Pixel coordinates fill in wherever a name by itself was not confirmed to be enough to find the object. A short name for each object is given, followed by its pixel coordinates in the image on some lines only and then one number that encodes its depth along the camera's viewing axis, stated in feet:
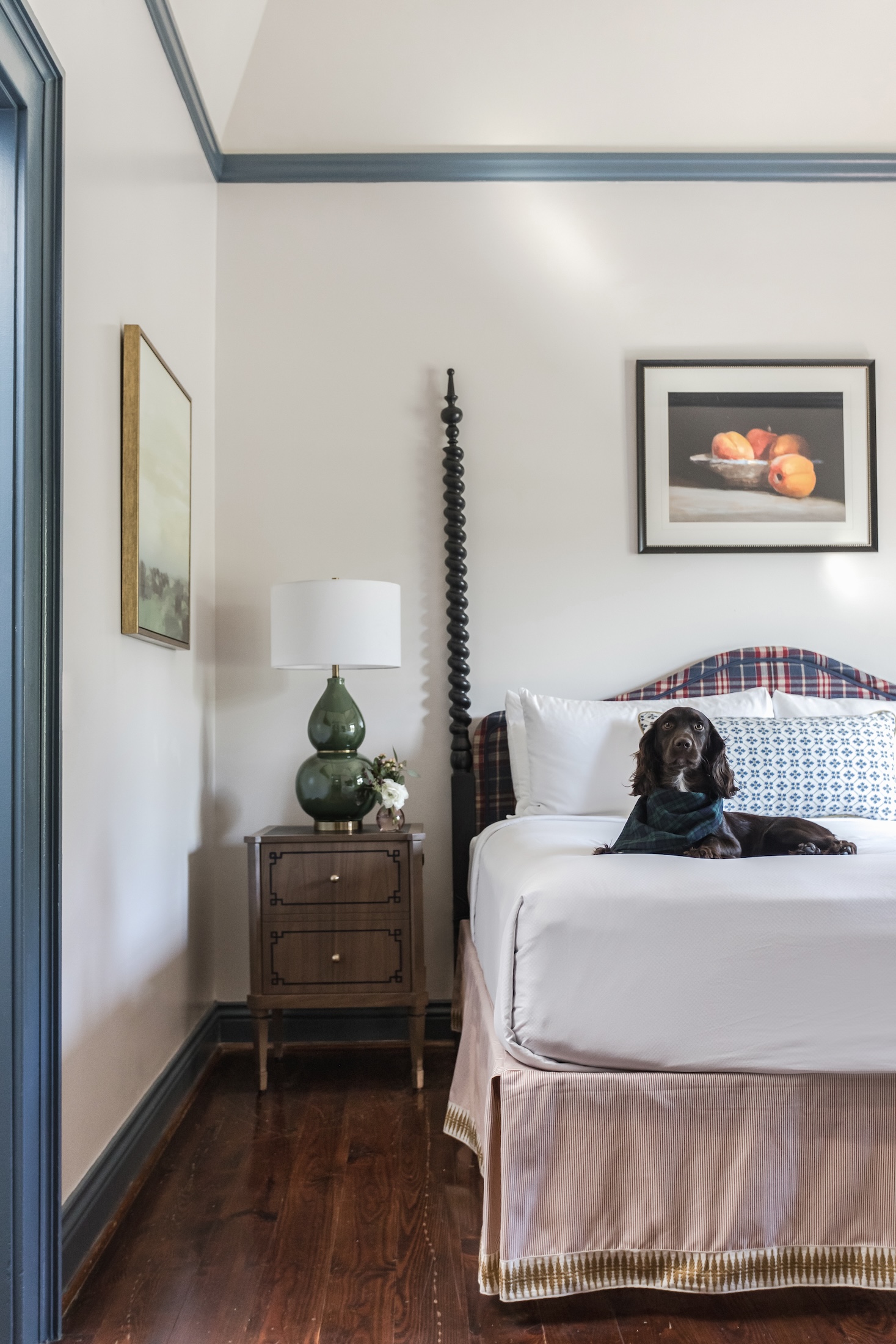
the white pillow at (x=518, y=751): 9.55
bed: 5.19
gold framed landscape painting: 7.13
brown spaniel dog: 6.42
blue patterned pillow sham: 8.52
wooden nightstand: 8.91
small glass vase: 9.36
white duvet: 5.19
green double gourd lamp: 9.11
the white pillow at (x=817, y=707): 9.71
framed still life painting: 10.73
